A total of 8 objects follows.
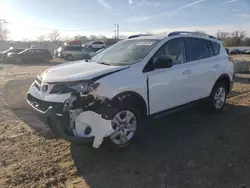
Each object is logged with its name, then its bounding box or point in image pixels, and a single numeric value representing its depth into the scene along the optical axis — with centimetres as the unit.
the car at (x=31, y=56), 1906
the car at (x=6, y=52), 2028
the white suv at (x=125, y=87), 248
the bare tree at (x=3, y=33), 5669
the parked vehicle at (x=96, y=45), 2757
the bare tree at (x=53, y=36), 6846
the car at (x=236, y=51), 3555
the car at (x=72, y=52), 2094
